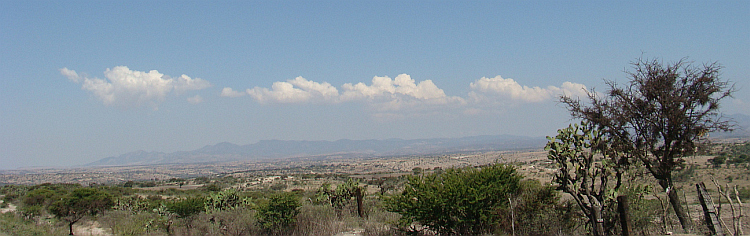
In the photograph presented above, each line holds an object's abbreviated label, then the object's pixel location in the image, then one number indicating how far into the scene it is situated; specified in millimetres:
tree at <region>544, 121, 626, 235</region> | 10812
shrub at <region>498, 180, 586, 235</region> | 11500
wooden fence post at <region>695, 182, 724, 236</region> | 9703
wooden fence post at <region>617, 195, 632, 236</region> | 9719
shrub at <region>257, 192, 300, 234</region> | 14805
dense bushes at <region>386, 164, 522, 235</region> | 10969
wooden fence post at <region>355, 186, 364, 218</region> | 16812
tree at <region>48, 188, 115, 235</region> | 23250
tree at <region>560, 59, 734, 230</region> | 12469
